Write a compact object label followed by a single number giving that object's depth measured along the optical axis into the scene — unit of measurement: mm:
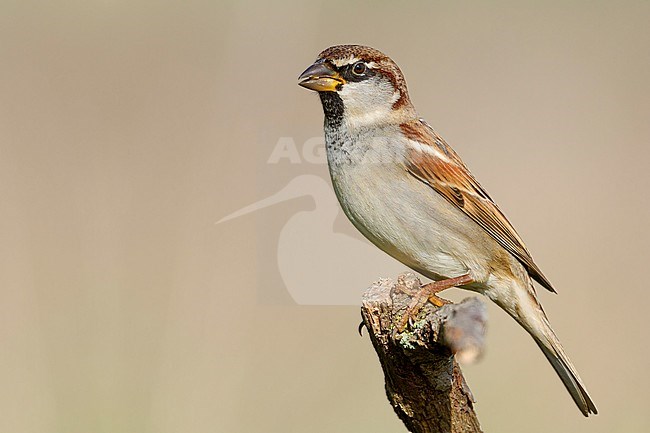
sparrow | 6340
